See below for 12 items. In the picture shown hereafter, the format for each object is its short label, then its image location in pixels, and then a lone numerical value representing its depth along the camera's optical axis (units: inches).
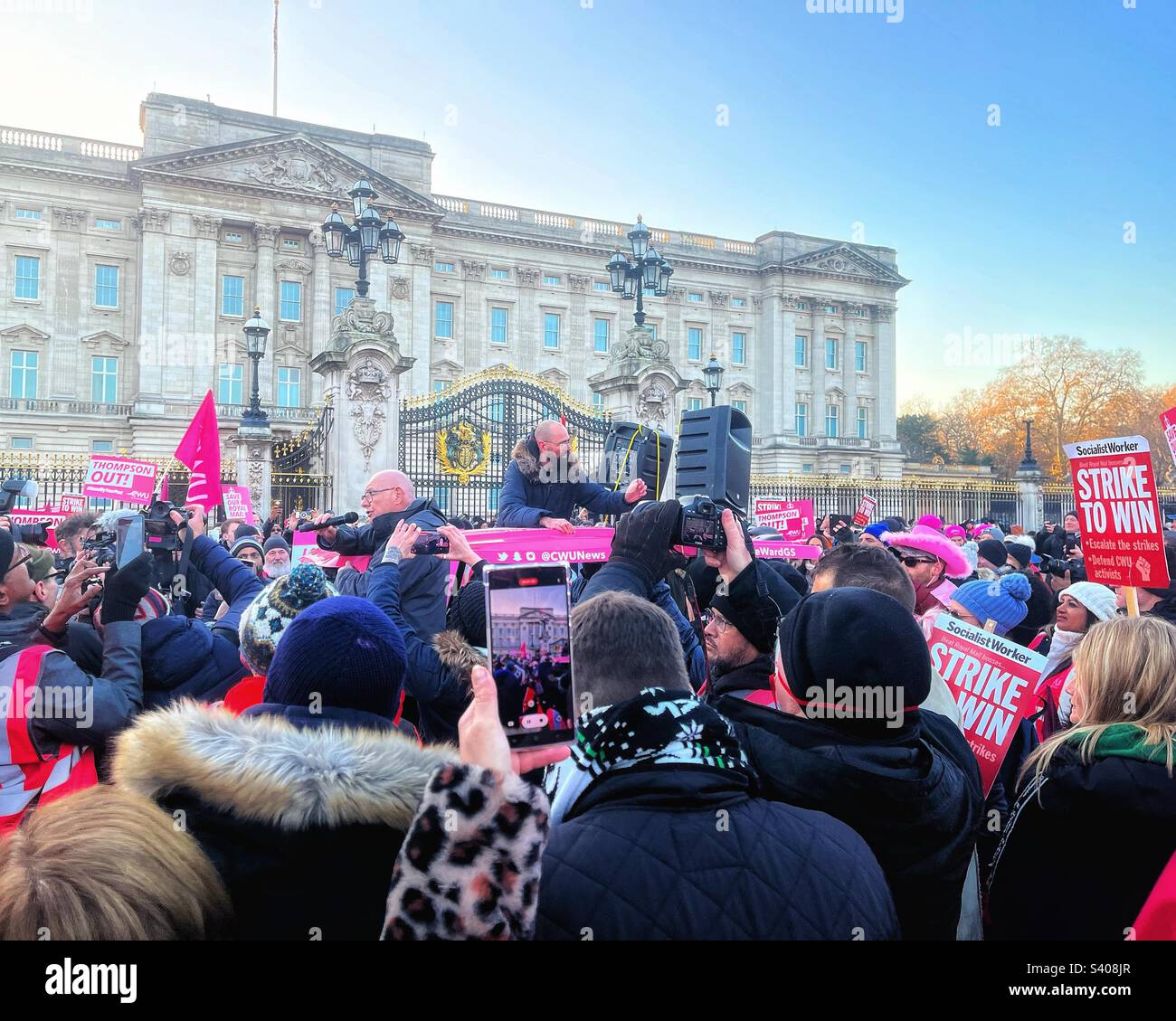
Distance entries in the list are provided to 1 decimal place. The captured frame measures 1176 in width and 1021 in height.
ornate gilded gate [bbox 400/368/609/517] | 705.0
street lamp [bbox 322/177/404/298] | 577.3
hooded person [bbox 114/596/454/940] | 71.6
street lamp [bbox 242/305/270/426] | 659.4
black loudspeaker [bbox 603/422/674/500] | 278.4
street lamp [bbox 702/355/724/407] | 876.0
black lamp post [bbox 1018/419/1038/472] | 1016.9
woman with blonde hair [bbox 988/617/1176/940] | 91.2
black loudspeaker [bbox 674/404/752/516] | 195.3
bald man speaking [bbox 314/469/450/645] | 183.8
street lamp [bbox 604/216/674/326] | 621.6
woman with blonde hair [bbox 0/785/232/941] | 57.7
